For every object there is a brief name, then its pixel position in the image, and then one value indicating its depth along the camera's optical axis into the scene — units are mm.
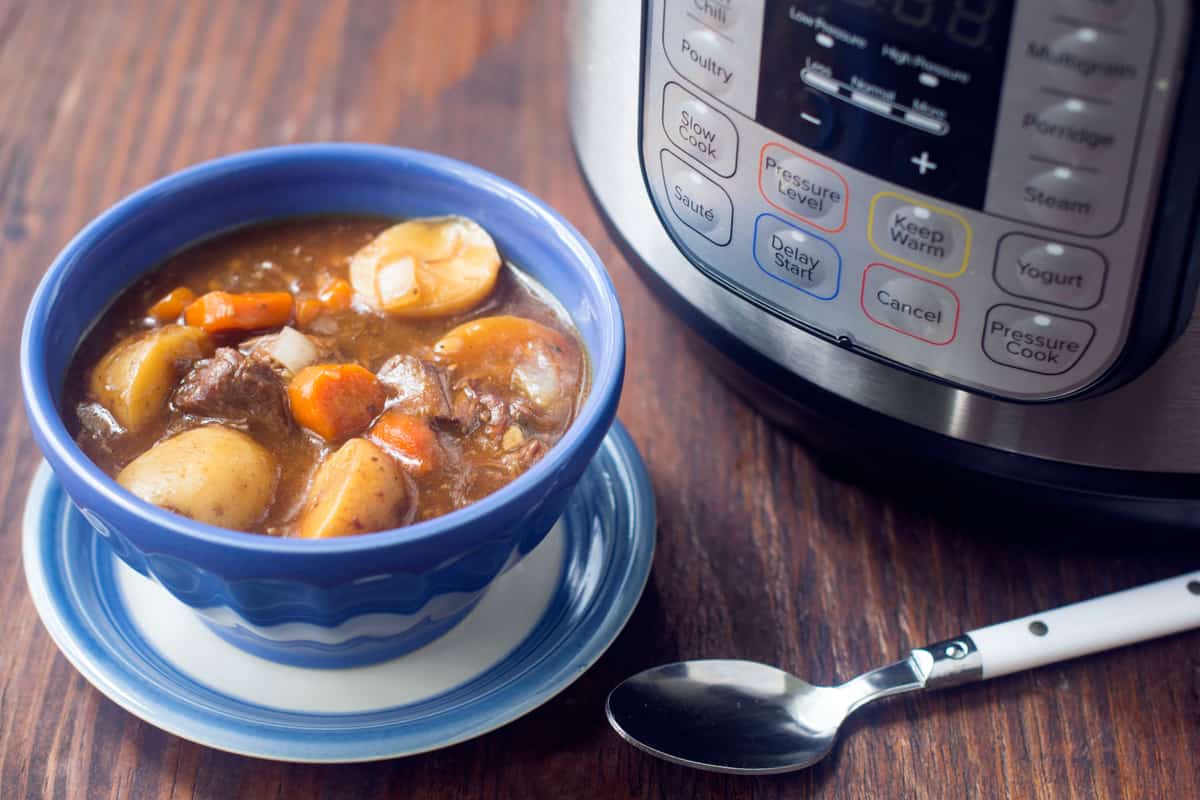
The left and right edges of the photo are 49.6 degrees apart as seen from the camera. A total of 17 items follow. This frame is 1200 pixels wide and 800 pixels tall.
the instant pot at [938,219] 598
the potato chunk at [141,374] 761
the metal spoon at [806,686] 759
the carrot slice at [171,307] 829
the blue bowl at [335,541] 653
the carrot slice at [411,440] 753
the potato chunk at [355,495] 690
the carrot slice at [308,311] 839
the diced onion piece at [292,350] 798
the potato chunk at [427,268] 846
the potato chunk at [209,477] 696
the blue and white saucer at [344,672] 720
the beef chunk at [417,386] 777
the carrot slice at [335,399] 765
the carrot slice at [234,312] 818
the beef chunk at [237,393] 757
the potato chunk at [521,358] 794
